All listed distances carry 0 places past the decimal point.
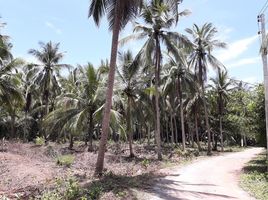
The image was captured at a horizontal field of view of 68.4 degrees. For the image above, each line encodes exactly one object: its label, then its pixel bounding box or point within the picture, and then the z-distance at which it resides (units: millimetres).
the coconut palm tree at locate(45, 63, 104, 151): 14554
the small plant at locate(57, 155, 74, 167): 10704
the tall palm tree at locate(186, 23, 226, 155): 19106
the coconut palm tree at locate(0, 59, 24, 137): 15679
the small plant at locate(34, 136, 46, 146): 17960
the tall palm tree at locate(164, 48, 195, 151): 18916
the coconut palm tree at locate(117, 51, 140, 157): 14520
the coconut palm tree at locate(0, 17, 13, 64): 14866
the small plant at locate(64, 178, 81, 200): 5720
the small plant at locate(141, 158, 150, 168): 11881
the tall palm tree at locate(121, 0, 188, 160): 13854
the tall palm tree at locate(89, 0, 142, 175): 8138
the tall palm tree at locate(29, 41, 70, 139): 22048
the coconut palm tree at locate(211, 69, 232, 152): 23225
